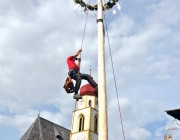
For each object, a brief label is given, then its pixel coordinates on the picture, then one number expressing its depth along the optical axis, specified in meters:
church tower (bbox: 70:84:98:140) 29.19
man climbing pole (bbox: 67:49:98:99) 7.27
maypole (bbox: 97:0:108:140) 5.51
